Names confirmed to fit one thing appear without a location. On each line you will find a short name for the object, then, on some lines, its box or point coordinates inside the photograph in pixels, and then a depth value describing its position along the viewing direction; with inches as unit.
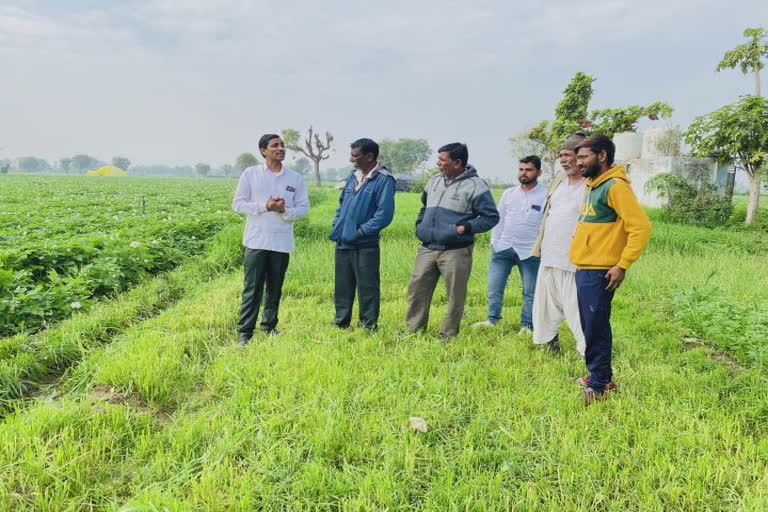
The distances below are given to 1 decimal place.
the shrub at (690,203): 573.9
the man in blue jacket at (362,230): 157.3
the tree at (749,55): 565.0
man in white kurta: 132.8
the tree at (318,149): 1996.1
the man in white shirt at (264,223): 154.1
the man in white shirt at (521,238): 173.6
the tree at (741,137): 536.1
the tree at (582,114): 749.3
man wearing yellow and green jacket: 107.7
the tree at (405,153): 3476.9
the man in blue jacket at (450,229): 152.6
